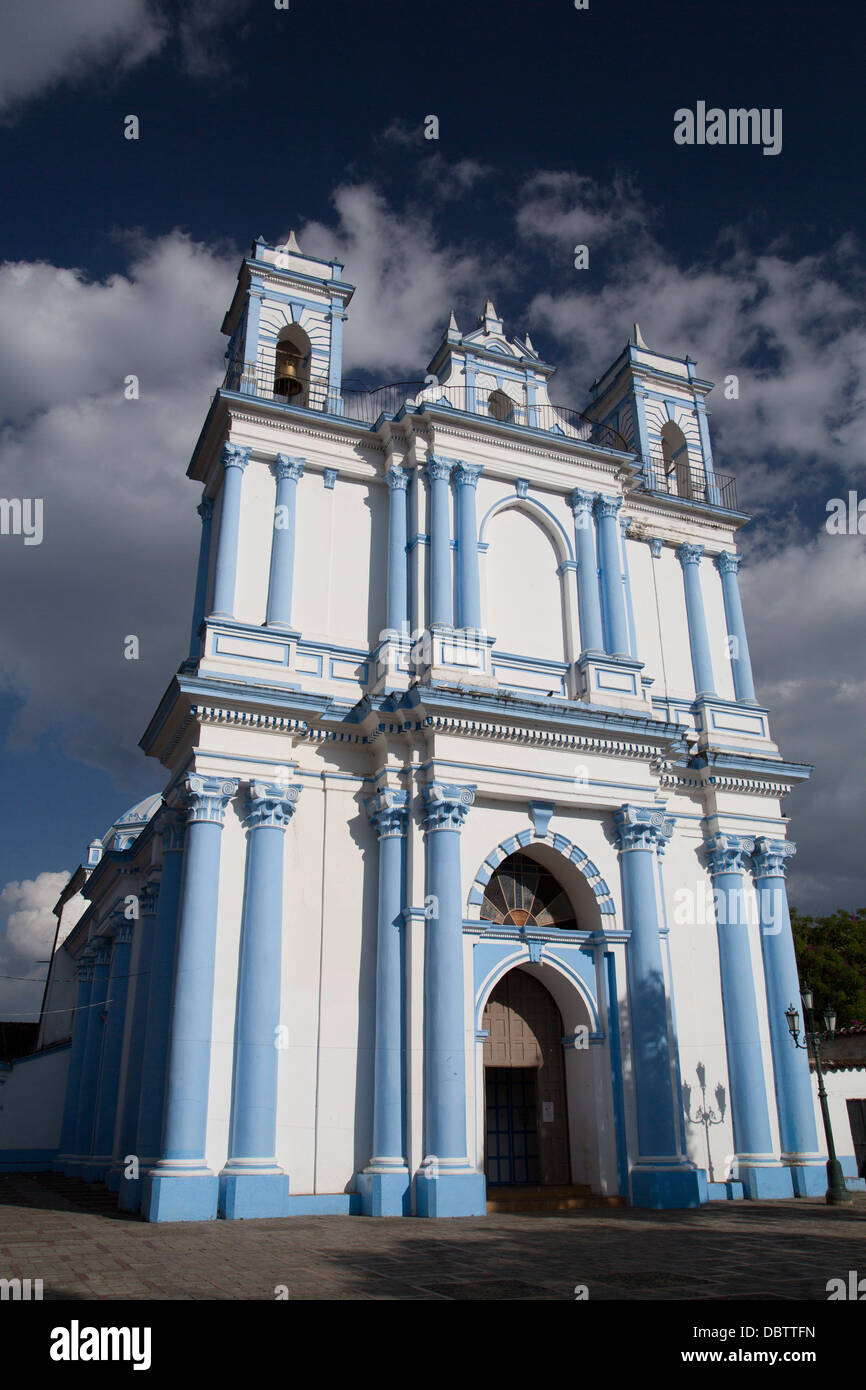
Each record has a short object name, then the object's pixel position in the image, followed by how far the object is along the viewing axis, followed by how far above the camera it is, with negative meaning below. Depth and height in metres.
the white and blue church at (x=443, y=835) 15.65 +4.90
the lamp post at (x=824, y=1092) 17.12 +0.72
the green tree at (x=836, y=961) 35.66 +5.71
